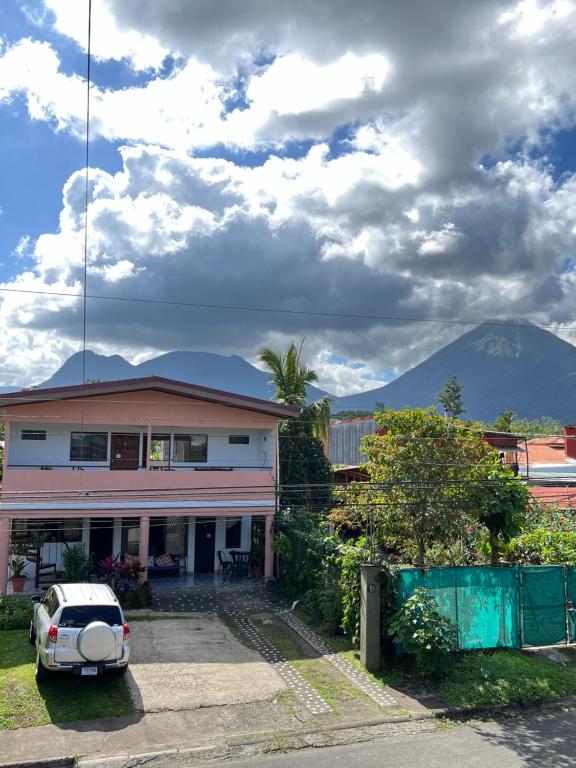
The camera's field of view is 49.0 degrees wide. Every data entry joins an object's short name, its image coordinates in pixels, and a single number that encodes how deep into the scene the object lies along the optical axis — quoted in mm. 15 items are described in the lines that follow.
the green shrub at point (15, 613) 15258
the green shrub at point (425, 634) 12180
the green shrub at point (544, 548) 16344
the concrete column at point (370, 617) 12883
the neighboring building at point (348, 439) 37000
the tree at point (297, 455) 21062
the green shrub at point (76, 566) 19125
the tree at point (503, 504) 14711
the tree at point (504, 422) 52150
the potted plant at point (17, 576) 19312
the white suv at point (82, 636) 10945
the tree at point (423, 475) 15148
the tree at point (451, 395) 95562
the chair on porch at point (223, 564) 22500
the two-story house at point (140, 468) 20078
